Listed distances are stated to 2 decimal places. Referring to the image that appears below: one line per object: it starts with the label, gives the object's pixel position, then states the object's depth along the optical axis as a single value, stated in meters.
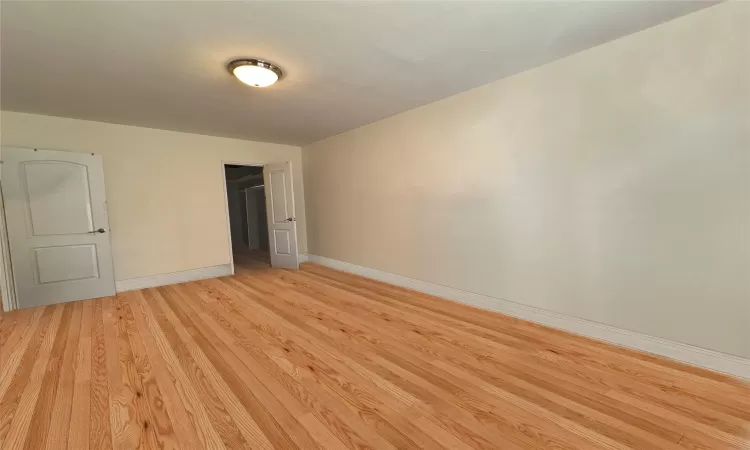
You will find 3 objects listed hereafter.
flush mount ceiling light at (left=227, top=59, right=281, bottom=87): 2.54
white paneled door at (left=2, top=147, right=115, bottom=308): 3.69
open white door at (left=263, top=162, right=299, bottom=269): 5.63
